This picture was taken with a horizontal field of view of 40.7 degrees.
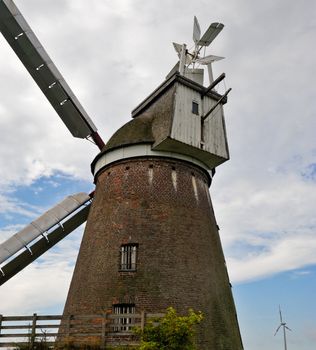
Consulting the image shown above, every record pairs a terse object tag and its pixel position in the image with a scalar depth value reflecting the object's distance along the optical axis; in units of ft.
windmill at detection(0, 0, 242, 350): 48.98
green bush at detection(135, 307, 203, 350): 35.04
